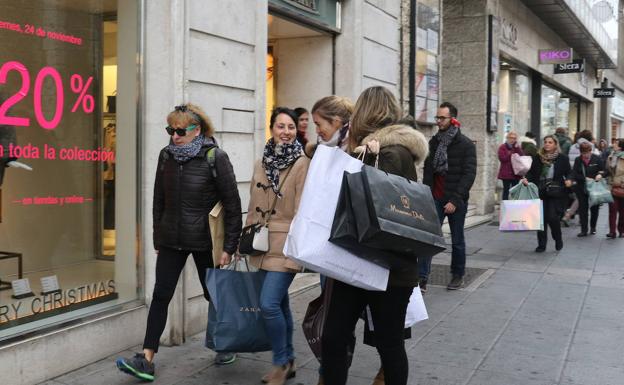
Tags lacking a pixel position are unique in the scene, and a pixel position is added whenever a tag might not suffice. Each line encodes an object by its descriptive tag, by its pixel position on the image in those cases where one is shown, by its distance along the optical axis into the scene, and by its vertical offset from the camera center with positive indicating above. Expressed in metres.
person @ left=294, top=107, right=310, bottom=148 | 7.04 +0.46
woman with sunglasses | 4.29 -0.25
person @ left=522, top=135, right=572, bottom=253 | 9.85 -0.17
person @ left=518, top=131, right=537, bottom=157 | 13.54 +0.49
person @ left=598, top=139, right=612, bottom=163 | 19.01 +0.69
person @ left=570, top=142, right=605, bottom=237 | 11.96 -0.05
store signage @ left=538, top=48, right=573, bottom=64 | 18.28 +3.18
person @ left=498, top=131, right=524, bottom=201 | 13.18 +0.17
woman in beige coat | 4.09 -0.28
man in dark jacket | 6.87 -0.01
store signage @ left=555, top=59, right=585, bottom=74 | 19.70 +3.06
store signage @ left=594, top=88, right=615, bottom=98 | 28.21 +3.32
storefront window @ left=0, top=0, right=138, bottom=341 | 4.39 +0.03
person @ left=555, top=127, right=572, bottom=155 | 14.44 +0.64
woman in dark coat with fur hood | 3.23 -0.68
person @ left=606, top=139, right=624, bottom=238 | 11.54 -0.20
